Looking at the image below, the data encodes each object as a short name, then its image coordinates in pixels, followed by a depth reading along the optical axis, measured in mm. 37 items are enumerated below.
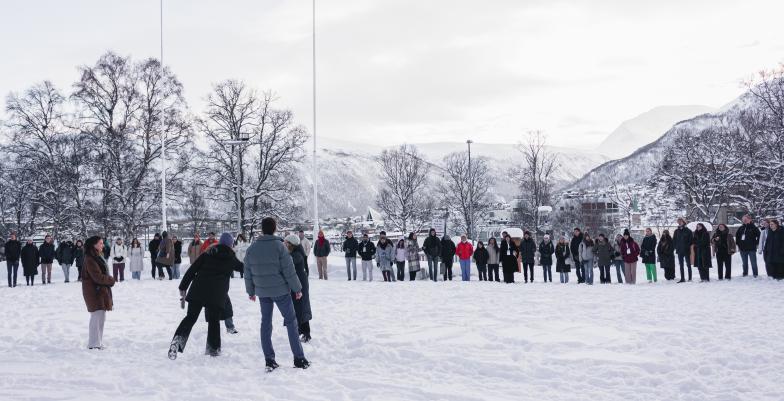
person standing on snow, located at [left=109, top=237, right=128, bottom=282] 21984
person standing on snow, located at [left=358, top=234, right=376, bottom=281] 22250
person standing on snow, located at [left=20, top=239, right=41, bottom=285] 21159
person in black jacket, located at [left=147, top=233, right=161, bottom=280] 23128
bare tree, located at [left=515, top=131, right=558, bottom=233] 55906
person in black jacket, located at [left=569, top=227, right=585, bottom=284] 19494
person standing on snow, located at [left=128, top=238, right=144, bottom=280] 22906
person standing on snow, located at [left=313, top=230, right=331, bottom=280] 22391
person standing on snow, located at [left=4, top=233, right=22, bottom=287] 20594
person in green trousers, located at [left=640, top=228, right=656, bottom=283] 18703
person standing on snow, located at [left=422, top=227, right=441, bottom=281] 21516
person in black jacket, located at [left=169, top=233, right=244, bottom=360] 8195
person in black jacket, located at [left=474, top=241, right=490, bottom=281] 21344
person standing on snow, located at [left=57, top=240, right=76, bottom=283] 22844
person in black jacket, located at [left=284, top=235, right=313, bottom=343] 8969
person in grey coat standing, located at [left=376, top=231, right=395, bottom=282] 21875
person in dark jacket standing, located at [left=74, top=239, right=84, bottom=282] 22081
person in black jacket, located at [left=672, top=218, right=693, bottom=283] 17980
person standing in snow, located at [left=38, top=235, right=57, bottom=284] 22141
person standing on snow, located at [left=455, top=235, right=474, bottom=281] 21859
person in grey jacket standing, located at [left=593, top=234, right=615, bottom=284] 19172
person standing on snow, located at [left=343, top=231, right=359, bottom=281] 22719
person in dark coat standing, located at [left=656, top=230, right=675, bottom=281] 18391
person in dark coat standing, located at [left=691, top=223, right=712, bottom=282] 17578
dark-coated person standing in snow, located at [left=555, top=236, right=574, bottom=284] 20094
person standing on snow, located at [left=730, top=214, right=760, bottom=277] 17281
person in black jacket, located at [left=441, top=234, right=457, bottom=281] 21875
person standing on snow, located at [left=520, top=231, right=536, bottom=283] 20266
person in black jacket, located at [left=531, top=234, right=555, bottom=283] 20656
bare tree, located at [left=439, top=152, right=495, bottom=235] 64688
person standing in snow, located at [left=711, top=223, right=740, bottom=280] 17562
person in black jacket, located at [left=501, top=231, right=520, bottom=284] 19984
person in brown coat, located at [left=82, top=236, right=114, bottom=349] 8891
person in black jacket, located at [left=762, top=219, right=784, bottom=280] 16344
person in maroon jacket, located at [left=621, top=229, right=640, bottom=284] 18562
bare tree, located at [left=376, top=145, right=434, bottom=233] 63628
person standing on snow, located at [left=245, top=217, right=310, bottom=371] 7297
